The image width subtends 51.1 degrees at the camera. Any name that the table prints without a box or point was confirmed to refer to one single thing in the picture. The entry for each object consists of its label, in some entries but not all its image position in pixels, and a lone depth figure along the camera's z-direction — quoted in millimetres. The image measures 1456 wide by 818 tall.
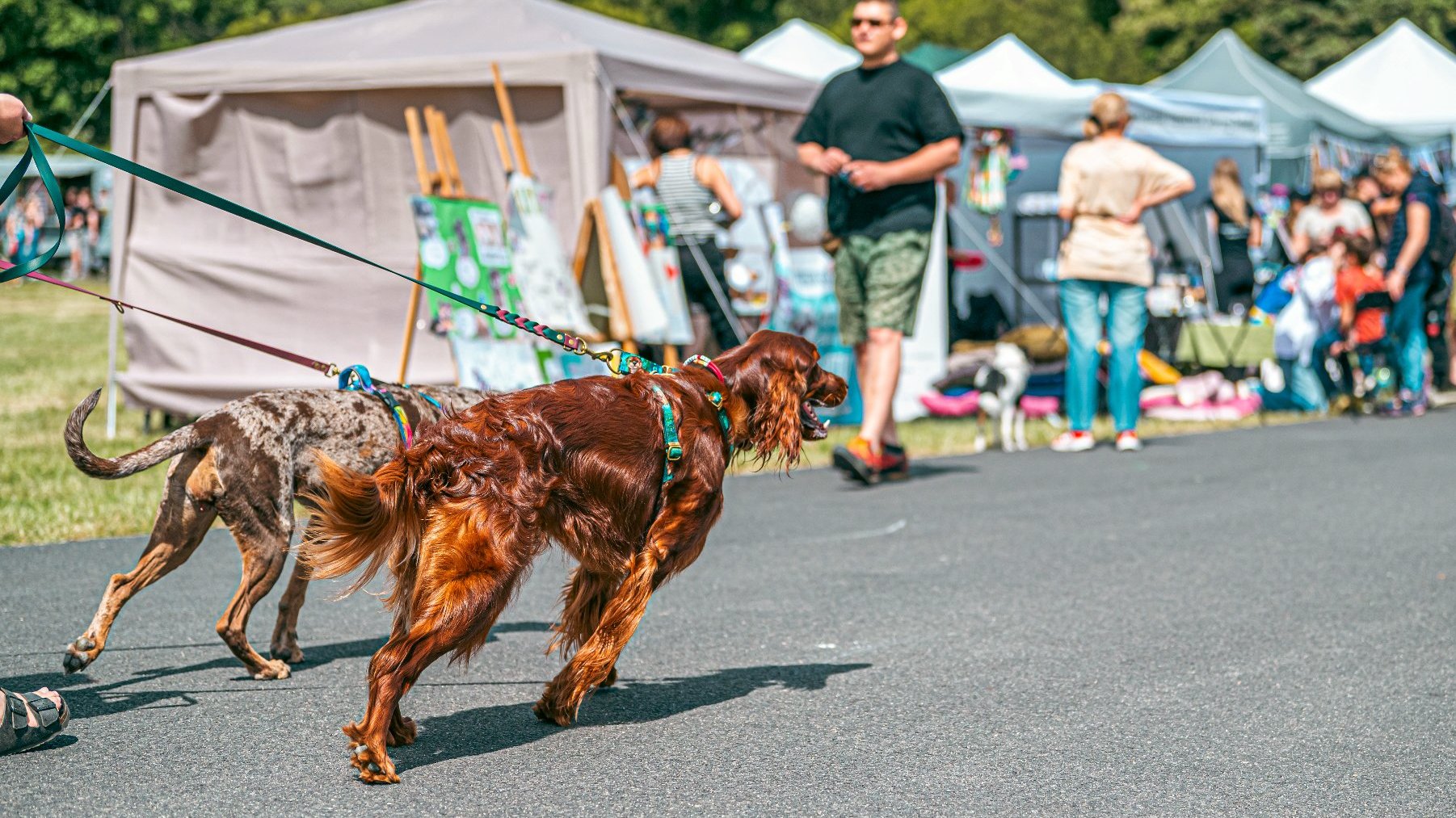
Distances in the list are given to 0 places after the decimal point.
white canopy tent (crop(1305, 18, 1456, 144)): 25672
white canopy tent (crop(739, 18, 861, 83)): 19938
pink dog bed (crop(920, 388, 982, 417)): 11828
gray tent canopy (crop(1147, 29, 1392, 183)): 19703
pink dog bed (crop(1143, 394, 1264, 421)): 12602
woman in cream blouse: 10062
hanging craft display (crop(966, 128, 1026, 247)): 13453
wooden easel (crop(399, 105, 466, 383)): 9492
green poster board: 9008
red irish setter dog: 3500
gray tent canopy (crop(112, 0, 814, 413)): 10141
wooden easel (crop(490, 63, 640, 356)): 9633
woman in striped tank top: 10062
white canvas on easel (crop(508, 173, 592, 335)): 9367
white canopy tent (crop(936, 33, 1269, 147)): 12594
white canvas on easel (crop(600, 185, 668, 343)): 9672
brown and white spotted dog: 4184
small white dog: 10383
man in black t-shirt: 8352
